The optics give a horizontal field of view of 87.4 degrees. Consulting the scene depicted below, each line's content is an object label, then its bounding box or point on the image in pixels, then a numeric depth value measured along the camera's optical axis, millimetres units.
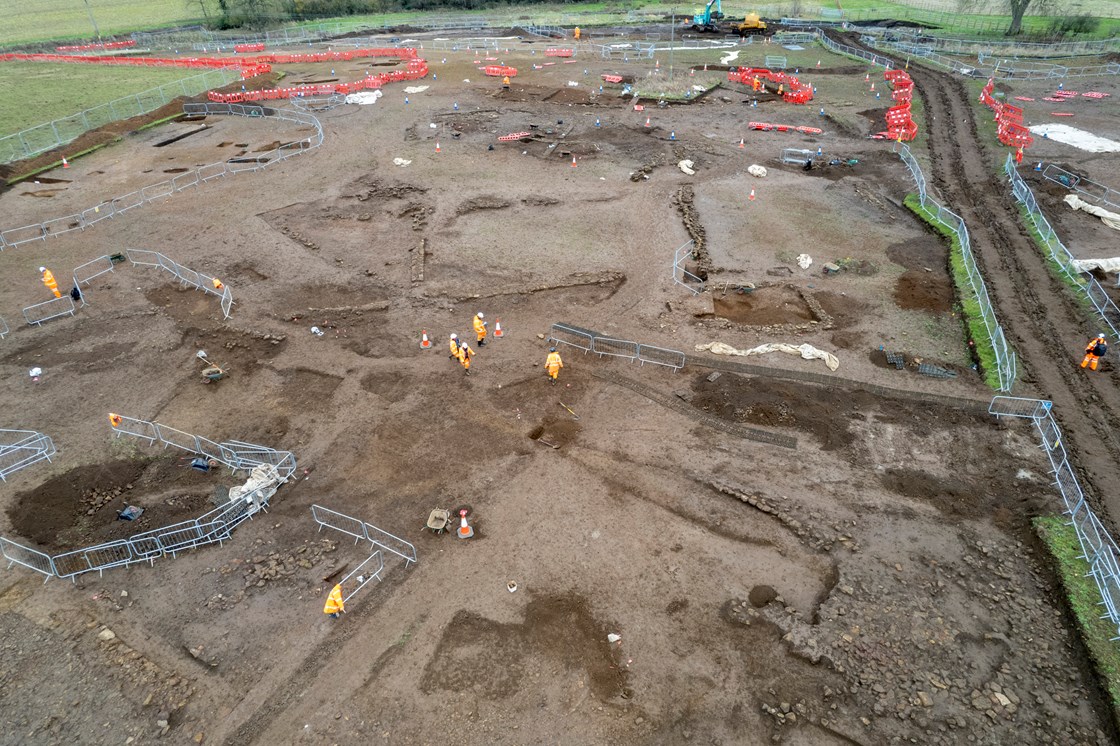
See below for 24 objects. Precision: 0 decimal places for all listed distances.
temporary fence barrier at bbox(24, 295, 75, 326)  25000
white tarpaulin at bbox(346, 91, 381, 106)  51750
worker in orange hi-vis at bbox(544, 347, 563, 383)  21047
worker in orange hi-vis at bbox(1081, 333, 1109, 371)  20844
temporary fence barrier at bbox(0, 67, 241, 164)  41969
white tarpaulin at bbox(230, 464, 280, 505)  16906
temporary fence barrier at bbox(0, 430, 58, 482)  18277
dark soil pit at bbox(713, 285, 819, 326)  24719
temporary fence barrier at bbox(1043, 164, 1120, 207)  32500
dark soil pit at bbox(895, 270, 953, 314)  25266
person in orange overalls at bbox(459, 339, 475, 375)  21548
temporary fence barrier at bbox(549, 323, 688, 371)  22297
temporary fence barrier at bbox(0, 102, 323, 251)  31609
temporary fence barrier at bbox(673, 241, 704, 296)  26703
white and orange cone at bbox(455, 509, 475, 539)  15875
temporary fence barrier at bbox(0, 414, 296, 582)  15273
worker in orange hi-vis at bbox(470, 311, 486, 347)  22500
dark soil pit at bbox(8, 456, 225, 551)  16359
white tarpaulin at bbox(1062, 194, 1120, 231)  29969
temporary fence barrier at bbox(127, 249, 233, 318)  26172
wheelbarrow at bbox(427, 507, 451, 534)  16031
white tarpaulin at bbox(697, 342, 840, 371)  21953
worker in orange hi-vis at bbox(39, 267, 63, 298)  25812
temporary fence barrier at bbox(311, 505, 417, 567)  15598
